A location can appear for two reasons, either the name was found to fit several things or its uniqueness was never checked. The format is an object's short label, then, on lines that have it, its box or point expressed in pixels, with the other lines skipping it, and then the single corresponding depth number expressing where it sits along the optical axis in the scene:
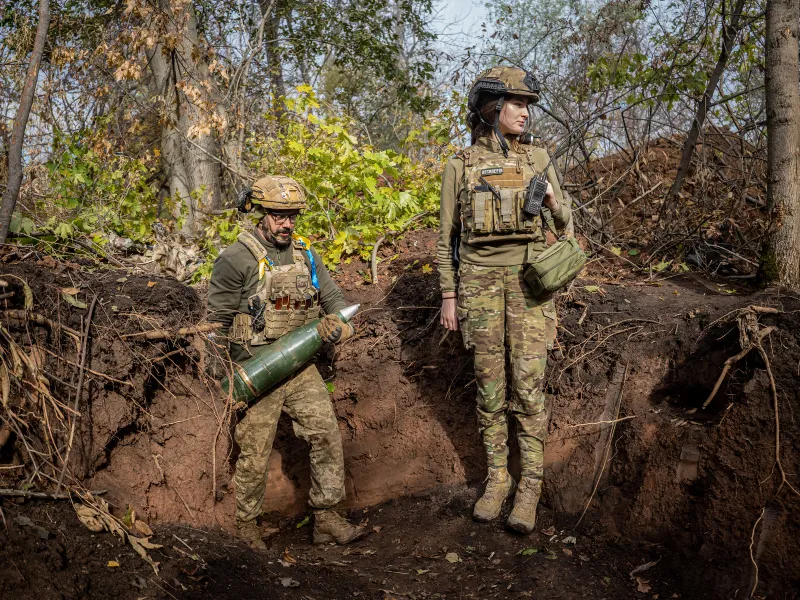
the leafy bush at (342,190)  6.12
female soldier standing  3.88
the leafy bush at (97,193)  6.50
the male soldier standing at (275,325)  4.09
